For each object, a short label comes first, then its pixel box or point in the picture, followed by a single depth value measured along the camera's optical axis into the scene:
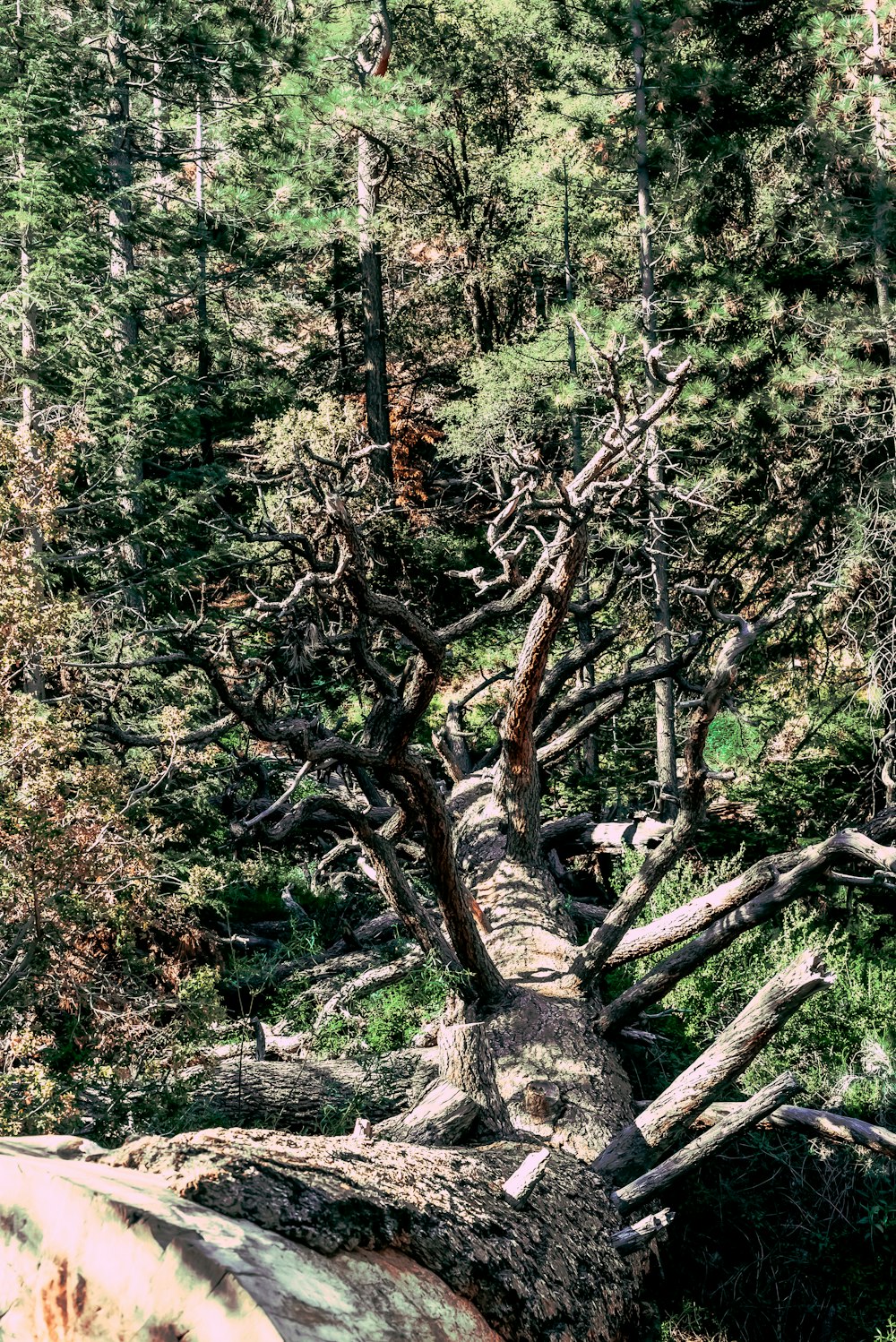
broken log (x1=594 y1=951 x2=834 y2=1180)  5.15
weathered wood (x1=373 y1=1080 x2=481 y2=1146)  5.03
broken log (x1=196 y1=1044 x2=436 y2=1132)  5.81
